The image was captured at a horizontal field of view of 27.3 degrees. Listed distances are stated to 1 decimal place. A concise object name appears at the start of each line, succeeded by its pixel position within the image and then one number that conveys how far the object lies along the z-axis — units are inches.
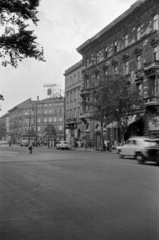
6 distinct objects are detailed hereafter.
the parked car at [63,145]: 2158.0
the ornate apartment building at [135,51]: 1517.0
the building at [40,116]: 4242.1
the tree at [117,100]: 1482.5
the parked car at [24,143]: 3175.7
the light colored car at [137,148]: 803.0
